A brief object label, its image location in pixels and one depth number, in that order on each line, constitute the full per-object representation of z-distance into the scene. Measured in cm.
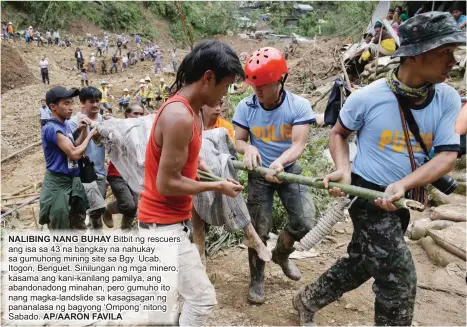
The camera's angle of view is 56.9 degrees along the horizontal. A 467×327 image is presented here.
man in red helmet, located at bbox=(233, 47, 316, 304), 319
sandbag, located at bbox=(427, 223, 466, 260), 413
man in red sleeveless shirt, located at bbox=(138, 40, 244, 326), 218
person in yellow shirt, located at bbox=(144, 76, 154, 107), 1633
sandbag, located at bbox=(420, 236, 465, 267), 416
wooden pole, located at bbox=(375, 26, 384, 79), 1062
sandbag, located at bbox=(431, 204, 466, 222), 481
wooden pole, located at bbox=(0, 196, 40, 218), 617
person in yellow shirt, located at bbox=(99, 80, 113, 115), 1398
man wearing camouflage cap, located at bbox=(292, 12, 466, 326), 229
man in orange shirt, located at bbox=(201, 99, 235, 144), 399
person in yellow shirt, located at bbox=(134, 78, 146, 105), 1578
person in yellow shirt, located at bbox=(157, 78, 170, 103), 1661
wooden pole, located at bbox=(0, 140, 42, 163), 1069
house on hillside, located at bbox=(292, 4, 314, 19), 4253
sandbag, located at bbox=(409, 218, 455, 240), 473
